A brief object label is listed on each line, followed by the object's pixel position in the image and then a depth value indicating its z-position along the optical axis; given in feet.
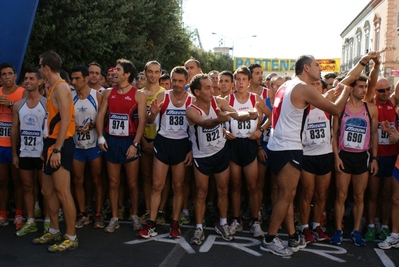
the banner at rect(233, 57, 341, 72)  127.85
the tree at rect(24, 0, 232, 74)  40.19
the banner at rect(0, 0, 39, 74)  26.50
